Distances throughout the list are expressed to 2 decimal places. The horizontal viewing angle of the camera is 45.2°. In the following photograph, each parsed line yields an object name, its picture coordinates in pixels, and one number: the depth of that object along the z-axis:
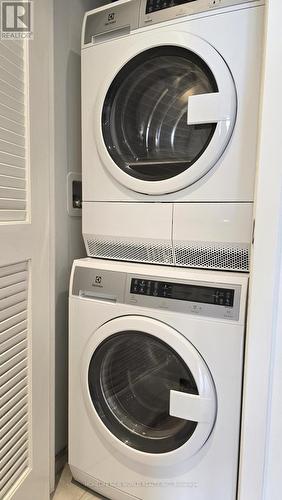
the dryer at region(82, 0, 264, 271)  0.96
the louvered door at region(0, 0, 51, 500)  0.93
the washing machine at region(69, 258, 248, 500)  0.97
